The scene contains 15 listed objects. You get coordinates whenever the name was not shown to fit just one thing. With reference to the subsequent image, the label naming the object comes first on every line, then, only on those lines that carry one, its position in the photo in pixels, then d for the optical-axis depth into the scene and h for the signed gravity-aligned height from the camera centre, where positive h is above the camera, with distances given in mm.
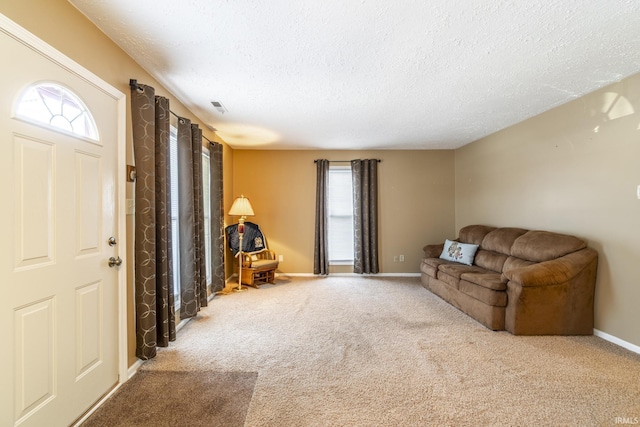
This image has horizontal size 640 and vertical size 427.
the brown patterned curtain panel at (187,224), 2949 -100
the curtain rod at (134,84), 2088 +1008
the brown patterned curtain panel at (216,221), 4027 -92
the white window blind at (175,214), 2975 +12
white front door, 1240 -208
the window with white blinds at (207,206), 3969 +131
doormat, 1633 -1226
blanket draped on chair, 4605 -414
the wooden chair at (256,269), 4496 -917
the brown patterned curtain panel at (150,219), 2115 -34
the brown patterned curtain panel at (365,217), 5125 -56
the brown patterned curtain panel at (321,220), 5125 -109
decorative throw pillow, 3979 -585
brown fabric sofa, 2693 -784
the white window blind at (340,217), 5340 -57
